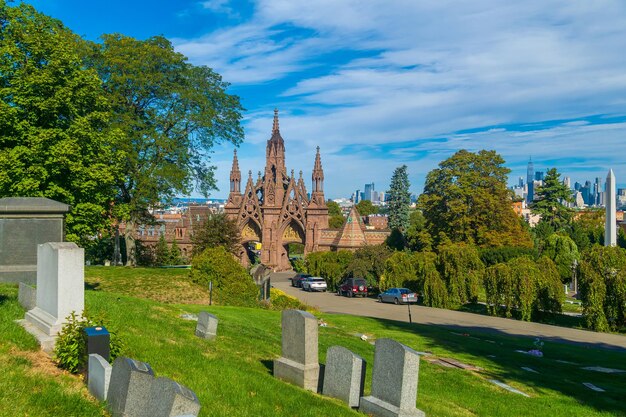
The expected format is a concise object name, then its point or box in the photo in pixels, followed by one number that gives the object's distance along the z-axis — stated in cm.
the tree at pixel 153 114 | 3016
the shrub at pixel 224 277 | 2508
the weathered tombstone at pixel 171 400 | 518
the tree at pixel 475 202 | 4409
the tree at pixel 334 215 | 10669
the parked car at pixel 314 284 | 4259
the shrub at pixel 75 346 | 784
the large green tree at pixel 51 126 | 2030
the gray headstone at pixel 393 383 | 783
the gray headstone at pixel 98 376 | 687
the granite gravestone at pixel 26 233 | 1425
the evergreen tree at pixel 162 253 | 5434
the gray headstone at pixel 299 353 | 923
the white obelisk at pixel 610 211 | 4503
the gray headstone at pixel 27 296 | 1060
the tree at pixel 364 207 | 14425
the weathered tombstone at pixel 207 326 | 1200
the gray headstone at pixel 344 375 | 855
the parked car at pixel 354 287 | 3903
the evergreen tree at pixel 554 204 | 6438
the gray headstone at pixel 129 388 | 581
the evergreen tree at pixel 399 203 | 8212
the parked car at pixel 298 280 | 4531
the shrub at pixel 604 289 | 2455
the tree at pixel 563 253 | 4294
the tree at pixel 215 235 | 3959
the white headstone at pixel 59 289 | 898
